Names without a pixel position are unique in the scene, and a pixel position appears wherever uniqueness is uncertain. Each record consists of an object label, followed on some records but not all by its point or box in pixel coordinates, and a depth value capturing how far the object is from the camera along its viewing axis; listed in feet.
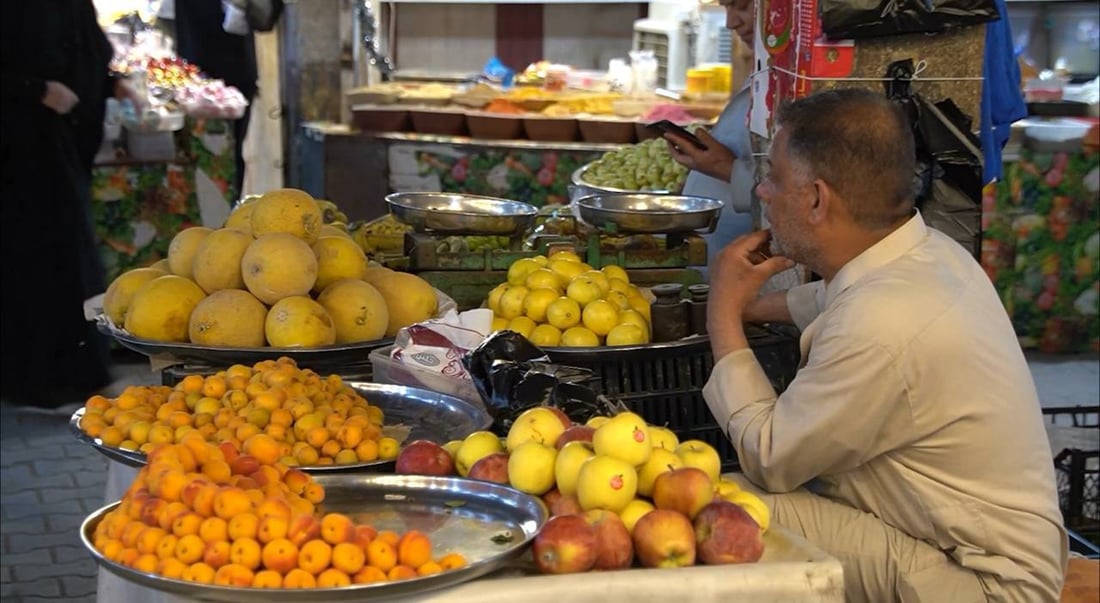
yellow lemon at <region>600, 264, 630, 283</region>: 11.39
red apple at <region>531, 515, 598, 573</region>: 6.43
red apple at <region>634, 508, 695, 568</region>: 6.51
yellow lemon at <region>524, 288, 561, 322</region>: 10.50
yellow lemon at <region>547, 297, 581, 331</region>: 10.31
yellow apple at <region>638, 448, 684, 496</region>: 6.97
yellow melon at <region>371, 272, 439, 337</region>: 10.77
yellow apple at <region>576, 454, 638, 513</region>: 6.61
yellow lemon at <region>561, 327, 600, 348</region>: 10.11
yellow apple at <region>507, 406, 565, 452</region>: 7.38
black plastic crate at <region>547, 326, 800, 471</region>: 9.98
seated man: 7.90
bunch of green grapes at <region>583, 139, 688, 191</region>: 17.08
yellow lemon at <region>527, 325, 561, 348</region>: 10.19
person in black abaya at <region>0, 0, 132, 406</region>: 18.84
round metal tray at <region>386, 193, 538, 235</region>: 11.96
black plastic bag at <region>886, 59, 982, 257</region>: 11.41
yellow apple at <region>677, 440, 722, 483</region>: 7.18
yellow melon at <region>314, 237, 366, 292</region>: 10.69
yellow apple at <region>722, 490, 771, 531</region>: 6.97
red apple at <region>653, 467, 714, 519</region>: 6.72
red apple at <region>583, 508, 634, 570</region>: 6.53
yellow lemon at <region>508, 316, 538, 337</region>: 10.41
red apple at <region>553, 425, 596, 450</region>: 7.28
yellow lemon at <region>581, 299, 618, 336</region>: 10.24
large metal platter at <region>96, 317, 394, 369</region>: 9.80
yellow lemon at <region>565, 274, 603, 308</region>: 10.47
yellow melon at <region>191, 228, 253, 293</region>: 10.30
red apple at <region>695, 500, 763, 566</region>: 6.58
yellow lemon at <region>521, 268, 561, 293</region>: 10.77
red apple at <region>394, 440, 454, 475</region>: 7.48
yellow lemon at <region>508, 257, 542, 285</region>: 11.11
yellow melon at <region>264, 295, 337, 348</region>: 9.87
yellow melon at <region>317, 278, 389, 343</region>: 10.32
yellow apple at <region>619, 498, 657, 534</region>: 6.68
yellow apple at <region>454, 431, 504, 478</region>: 7.50
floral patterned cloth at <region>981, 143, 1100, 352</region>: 23.08
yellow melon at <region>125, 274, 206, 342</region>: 10.08
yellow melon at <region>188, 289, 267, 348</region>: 9.92
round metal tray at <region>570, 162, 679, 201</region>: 15.53
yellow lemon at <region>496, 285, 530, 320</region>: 10.66
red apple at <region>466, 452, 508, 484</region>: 7.22
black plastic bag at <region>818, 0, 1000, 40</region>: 11.17
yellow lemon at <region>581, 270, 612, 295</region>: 10.76
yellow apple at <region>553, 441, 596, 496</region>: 6.89
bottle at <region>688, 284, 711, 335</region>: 10.41
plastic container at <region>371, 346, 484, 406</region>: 9.36
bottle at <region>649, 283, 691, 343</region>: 10.32
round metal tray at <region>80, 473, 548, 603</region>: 6.03
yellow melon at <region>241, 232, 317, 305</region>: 10.00
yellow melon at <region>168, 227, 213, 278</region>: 10.69
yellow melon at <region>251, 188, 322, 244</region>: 10.49
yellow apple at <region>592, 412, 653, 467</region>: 6.85
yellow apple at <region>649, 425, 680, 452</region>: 7.32
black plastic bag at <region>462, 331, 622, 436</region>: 8.30
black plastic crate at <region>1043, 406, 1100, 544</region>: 12.55
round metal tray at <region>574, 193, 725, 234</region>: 12.09
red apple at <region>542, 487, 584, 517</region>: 6.79
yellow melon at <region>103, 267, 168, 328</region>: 10.61
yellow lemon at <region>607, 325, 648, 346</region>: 10.12
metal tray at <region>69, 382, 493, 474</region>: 8.66
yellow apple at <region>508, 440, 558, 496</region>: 7.04
